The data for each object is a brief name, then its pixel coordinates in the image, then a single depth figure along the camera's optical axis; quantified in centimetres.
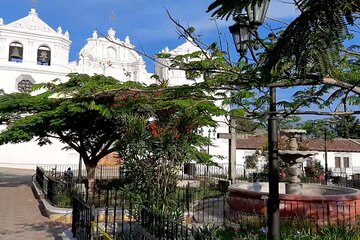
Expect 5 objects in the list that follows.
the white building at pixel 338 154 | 3319
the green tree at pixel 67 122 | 1252
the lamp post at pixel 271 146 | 354
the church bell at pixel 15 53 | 3184
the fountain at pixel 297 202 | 796
